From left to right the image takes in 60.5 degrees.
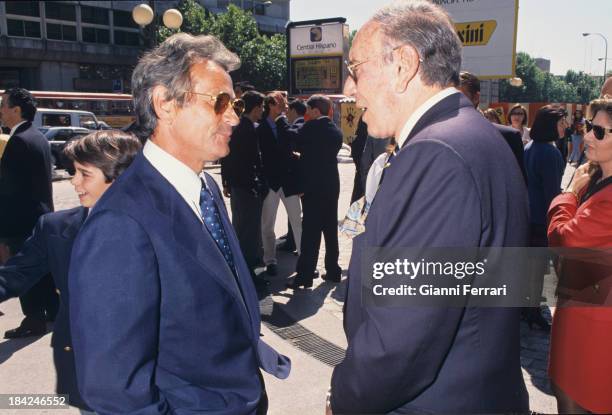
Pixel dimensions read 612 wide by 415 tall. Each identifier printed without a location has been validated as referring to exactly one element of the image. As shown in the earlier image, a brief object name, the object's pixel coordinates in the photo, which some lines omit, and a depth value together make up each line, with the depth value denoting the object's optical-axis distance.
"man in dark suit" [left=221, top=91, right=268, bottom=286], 6.22
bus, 23.38
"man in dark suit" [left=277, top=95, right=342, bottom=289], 6.23
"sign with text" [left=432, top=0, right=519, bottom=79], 10.02
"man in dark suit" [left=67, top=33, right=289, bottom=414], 1.41
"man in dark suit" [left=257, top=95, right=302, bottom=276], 6.62
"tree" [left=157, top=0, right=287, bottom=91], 42.38
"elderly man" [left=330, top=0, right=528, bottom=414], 1.30
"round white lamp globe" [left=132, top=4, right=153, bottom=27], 14.20
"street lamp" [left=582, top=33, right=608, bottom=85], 52.00
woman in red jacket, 2.34
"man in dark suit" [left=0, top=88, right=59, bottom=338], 4.75
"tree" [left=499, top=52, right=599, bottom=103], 92.81
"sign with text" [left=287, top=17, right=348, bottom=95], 22.78
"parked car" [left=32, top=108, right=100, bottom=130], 19.90
